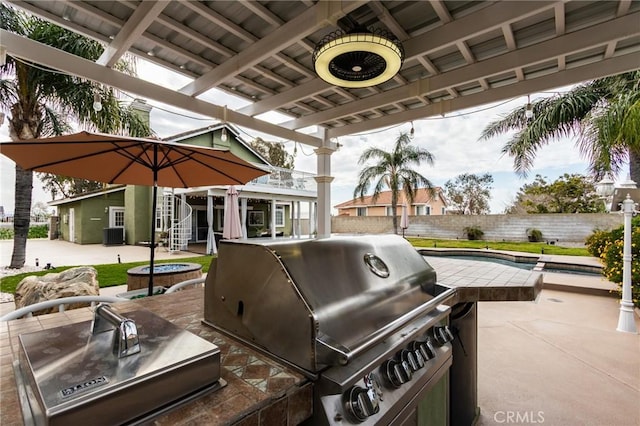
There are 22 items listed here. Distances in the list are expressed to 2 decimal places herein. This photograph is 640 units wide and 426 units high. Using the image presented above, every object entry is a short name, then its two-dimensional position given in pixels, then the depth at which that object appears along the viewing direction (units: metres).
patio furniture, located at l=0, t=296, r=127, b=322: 1.49
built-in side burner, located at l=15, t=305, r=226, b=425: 0.60
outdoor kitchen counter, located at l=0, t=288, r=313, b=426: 0.68
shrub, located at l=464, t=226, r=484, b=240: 14.77
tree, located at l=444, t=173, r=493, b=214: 21.64
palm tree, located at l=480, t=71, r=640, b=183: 5.64
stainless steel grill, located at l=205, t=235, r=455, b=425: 0.89
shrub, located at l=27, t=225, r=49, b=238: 18.67
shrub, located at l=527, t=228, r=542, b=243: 13.49
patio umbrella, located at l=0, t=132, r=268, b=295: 2.06
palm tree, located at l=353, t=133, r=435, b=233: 13.87
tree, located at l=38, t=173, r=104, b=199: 21.17
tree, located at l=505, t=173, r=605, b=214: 14.88
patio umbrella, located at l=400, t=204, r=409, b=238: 12.76
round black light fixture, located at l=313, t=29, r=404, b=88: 2.42
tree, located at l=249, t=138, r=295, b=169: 21.64
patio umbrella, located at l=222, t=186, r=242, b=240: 8.57
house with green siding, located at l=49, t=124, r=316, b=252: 12.04
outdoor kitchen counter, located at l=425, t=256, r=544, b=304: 1.95
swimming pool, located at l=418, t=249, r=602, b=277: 7.41
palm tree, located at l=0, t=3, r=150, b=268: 5.69
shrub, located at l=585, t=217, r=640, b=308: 4.25
